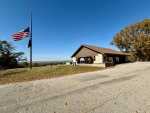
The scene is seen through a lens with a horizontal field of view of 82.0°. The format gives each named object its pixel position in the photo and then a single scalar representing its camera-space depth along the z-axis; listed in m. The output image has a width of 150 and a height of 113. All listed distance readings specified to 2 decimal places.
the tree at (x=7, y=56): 25.33
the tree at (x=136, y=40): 26.00
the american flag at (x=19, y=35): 11.74
